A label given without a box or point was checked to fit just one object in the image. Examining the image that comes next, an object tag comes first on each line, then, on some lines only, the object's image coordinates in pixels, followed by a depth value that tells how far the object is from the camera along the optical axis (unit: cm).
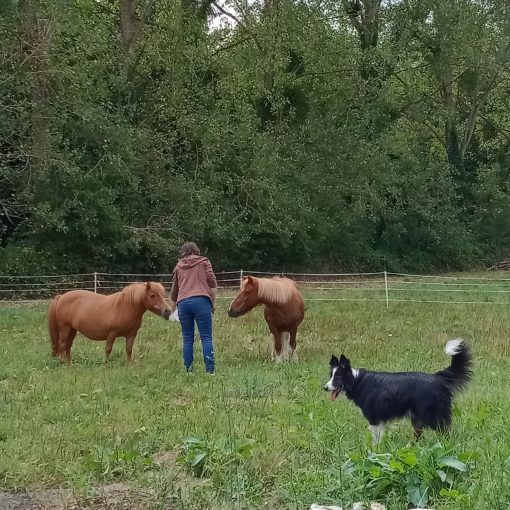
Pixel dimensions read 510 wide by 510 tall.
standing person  907
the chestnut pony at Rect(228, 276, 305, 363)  1037
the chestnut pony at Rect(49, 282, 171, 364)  984
